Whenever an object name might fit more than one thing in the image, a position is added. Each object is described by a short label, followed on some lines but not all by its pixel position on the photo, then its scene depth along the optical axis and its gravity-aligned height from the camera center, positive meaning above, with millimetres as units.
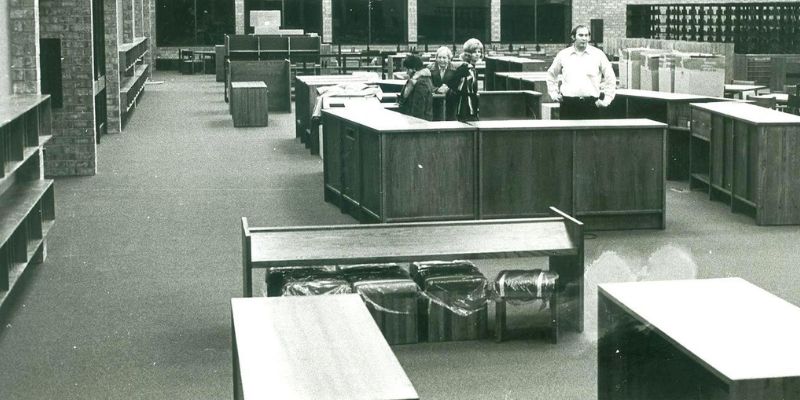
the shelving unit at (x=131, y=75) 19922 -387
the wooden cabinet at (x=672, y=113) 12883 -669
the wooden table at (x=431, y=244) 6777 -1051
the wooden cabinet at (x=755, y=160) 10242 -929
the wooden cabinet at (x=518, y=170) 9773 -929
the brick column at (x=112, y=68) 18062 -208
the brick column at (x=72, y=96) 13898 -464
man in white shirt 11375 -247
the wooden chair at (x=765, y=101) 15211 -636
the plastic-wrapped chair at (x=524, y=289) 6871 -1290
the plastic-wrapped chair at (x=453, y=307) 6891 -1385
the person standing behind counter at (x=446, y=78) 11711 -270
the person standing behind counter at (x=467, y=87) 11570 -333
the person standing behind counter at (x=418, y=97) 12016 -434
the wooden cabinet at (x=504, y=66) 20484 -262
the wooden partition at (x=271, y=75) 22328 -403
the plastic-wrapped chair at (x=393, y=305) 6781 -1344
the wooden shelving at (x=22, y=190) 7688 -950
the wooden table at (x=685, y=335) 4148 -967
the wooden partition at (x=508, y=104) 14922 -640
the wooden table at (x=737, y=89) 16766 -547
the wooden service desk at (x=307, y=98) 16672 -618
